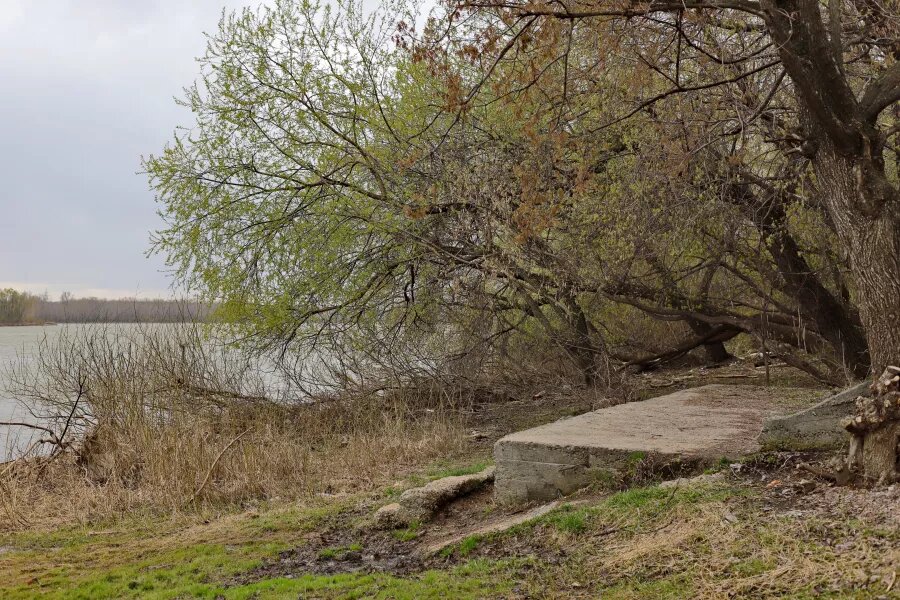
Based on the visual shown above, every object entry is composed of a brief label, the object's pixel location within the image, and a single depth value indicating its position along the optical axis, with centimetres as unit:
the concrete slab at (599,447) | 675
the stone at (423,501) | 729
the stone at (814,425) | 670
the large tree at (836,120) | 607
